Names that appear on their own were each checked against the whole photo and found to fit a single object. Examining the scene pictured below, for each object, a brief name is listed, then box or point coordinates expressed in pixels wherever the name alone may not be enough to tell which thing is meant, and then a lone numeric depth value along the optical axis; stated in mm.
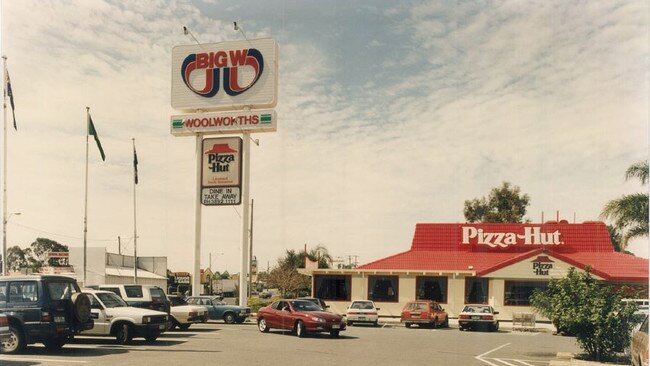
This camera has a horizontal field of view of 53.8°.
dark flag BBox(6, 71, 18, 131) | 30234
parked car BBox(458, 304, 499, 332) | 30844
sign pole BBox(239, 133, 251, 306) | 36156
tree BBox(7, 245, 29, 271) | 90562
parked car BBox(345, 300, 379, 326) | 31766
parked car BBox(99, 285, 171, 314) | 21516
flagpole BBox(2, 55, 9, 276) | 29531
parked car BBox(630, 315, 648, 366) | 12477
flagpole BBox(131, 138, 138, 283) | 43356
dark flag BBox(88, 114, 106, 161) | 35688
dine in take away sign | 37125
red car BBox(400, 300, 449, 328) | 31625
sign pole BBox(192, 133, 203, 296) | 36969
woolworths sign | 36562
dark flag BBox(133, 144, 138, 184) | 42762
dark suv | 15117
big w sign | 36438
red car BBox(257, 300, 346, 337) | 21906
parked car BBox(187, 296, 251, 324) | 31859
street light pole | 32453
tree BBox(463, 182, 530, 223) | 64288
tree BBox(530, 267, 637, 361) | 16531
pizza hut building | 38688
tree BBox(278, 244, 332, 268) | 69938
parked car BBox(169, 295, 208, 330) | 23938
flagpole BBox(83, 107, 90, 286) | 38719
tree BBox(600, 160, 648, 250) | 28000
